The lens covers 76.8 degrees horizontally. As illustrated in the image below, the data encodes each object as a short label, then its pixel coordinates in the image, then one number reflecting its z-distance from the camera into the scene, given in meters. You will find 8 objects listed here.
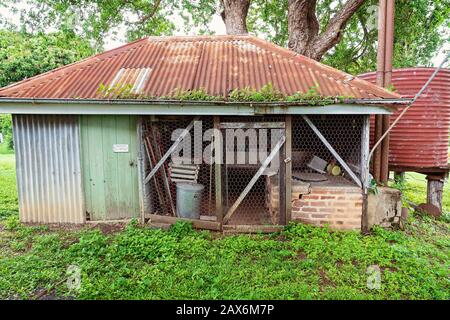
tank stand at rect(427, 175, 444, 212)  6.61
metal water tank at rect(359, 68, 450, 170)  5.88
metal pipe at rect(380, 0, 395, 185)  5.43
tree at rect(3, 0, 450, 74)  8.70
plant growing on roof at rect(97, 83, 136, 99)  4.95
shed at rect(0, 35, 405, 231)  4.92
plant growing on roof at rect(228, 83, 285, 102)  4.73
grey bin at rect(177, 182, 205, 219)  5.54
